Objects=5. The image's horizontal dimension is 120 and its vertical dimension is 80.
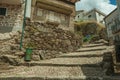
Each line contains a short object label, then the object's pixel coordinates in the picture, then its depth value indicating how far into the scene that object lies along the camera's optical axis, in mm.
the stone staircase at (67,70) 2937
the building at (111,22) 13395
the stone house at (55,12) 6217
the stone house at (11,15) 5281
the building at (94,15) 21289
